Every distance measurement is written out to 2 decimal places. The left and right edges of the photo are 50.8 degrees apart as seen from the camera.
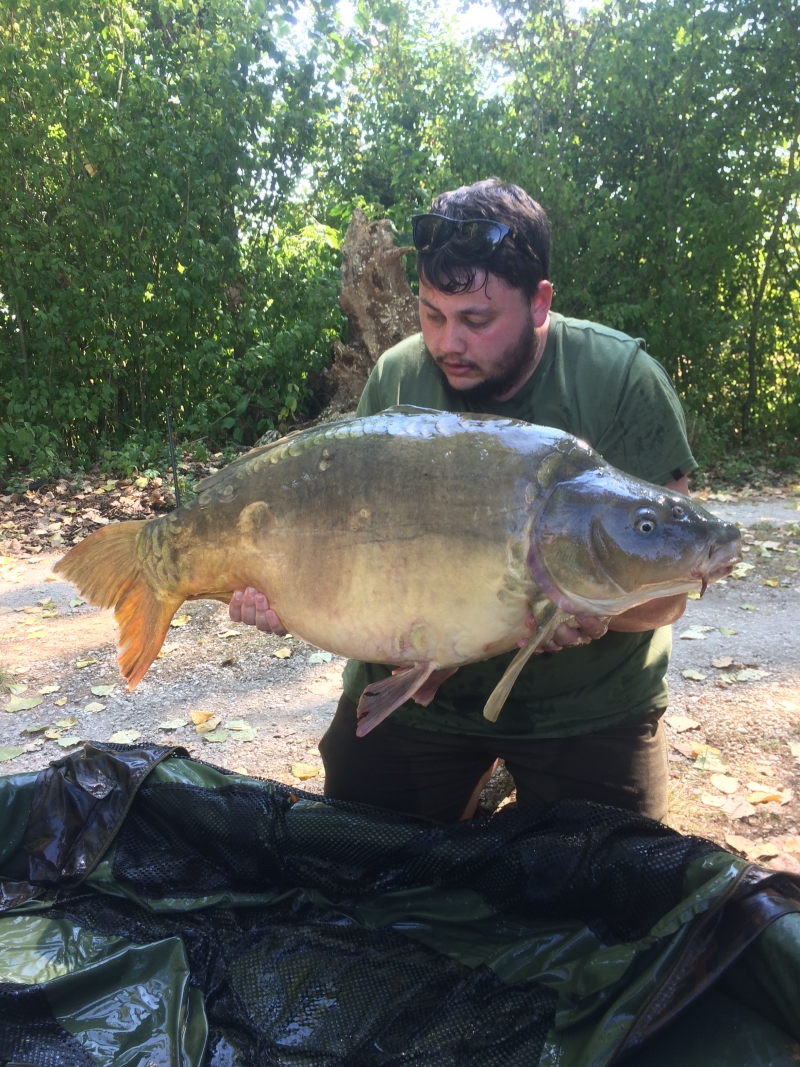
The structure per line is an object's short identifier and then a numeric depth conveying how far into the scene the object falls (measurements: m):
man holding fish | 1.67
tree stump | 5.66
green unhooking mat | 1.28
